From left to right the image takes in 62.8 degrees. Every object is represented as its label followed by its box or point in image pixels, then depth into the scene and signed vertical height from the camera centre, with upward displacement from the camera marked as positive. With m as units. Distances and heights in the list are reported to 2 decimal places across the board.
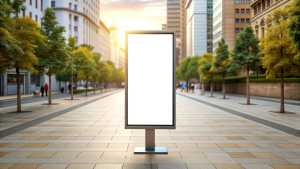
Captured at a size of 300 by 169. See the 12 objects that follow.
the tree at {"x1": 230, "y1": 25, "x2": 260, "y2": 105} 19.53 +2.49
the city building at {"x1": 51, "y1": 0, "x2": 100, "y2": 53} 73.50 +20.77
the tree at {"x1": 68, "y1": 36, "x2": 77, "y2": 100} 29.55 +4.88
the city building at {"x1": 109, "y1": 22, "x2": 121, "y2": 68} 162.04 +25.07
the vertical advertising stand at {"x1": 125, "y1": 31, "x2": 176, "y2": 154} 5.60 +0.04
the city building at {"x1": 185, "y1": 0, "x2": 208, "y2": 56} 101.25 +22.63
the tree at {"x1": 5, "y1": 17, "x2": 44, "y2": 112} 13.88 +2.50
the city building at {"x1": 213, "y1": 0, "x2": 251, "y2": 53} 70.75 +18.81
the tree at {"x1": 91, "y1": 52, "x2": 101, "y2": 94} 45.15 +4.60
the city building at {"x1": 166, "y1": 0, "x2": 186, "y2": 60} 141.74 +36.61
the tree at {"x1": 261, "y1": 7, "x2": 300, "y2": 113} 13.75 +1.77
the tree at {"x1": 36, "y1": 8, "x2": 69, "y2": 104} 17.92 +2.42
